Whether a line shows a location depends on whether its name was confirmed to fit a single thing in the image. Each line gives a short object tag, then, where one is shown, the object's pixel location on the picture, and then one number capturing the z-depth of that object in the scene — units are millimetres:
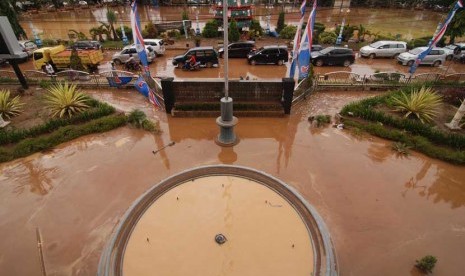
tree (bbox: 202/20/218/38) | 25266
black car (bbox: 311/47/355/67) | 18570
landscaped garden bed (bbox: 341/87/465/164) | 9539
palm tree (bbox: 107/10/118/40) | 25309
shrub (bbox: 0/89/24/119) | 10969
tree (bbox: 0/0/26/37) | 21438
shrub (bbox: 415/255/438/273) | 5633
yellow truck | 17391
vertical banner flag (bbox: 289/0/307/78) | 12119
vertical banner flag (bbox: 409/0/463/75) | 12242
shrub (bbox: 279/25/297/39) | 24875
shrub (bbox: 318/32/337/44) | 23859
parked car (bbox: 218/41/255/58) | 20172
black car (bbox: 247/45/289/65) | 18531
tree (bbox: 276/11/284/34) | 27762
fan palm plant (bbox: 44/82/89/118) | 11219
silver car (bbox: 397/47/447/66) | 18734
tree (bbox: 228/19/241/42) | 23078
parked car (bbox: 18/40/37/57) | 21322
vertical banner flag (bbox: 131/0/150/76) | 10544
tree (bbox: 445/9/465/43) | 18388
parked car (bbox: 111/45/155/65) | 18453
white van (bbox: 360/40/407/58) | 20297
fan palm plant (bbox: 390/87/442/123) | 10867
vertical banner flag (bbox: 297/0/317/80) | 11531
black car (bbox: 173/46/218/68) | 18031
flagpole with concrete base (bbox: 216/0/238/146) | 9055
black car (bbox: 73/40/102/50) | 20997
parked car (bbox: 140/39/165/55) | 20609
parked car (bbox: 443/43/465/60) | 19859
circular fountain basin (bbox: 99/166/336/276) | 5035
